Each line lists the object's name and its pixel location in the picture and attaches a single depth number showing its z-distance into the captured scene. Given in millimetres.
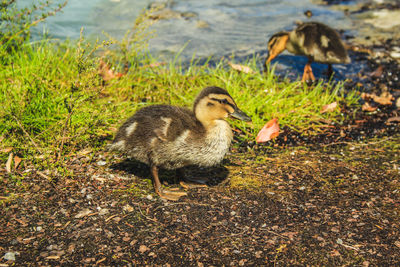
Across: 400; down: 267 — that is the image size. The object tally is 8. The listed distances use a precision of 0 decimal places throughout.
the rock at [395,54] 6728
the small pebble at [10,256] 2582
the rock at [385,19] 8345
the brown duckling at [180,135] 3279
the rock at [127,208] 3132
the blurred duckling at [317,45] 5609
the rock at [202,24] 8312
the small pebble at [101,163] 3763
